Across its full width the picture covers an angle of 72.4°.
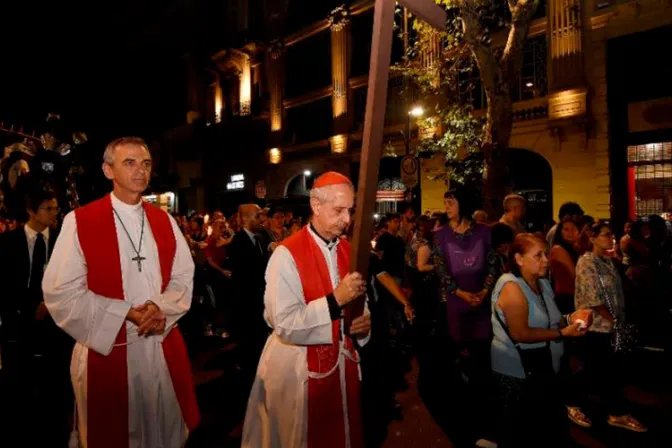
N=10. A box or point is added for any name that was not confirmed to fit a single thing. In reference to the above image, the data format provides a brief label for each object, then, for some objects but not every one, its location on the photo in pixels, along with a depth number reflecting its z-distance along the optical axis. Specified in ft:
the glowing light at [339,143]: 77.51
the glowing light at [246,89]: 96.89
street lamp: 49.55
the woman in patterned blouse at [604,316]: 15.06
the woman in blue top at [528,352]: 10.75
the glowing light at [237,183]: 97.45
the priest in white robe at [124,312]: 8.28
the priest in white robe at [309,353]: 7.97
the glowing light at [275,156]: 89.97
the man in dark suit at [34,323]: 13.57
